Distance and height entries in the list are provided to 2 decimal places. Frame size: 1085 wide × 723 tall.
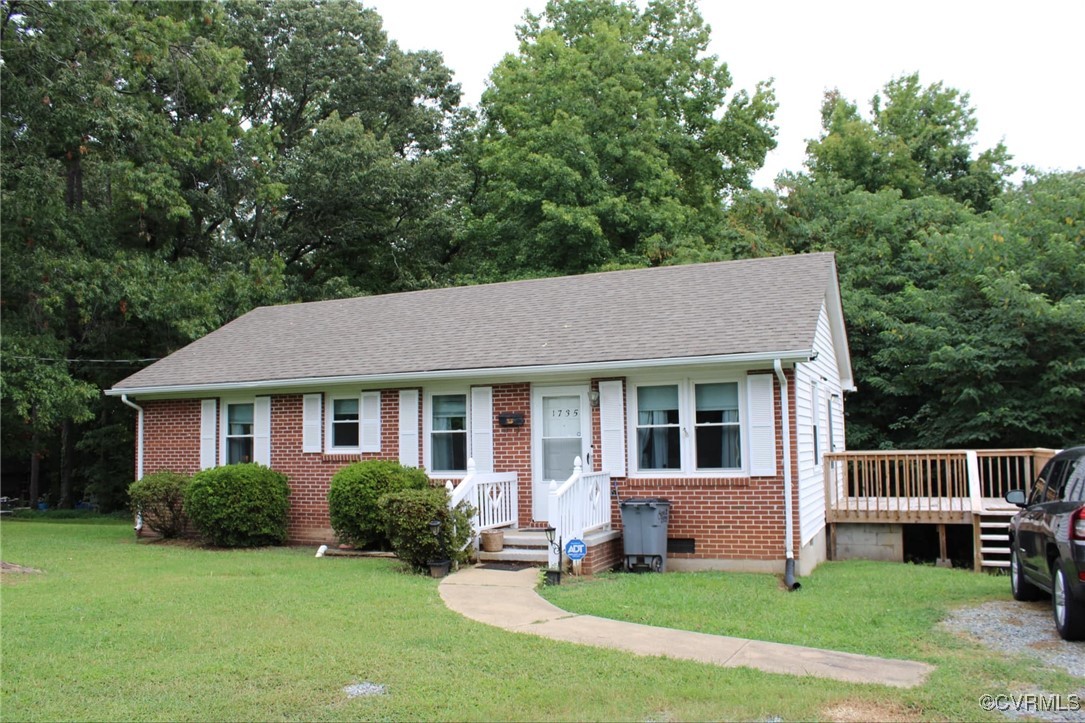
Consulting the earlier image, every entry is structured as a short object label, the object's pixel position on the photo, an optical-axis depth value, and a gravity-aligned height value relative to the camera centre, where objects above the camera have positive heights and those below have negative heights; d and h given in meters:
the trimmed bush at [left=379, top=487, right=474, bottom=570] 11.53 -1.03
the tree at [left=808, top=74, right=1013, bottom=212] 30.97 +10.15
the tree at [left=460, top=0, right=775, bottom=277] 26.95 +9.76
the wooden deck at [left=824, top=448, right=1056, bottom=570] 13.39 -1.08
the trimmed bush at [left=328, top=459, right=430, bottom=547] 13.52 -0.68
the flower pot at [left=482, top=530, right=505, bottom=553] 12.64 -1.36
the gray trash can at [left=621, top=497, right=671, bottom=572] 12.02 -1.17
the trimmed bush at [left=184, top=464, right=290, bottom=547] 14.52 -0.90
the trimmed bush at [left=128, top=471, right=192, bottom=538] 15.55 -0.86
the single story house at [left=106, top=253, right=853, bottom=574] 12.33 +0.71
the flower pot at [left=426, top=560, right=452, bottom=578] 11.46 -1.56
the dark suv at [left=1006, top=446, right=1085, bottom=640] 7.13 -0.93
